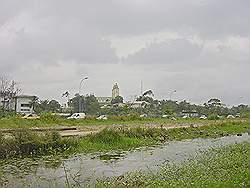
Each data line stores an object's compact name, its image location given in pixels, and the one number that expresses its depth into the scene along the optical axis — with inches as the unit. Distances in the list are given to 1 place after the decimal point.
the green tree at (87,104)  4104.8
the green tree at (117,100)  5120.6
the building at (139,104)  4798.7
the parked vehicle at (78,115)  2694.4
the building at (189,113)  4436.5
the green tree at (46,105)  3844.5
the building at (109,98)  5165.8
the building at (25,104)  3762.3
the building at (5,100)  2939.7
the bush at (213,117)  3540.8
